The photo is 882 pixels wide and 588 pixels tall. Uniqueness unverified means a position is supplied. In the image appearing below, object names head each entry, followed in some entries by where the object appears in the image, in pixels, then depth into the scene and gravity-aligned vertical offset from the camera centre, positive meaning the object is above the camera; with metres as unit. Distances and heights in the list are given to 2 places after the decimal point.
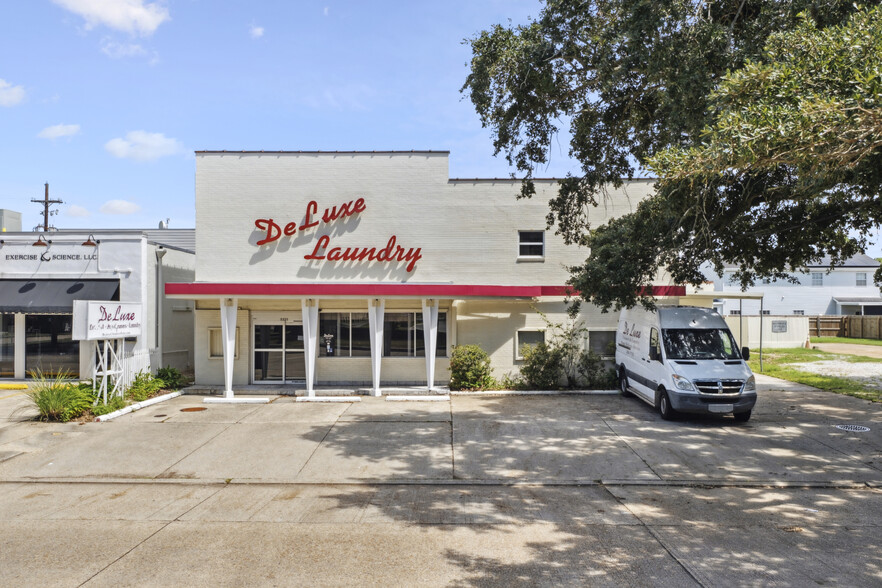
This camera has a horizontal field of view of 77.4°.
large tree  7.09 +3.19
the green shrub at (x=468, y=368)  16.78 -1.81
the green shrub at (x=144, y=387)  15.38 -2.23
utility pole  42.81 +7.91
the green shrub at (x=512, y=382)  17.11 -2.30
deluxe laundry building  17.45 +1.68
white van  12.26 -1.32
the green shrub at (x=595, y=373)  17.02 -2.00
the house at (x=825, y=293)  46.75 +1.32
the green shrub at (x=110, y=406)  13.48 -2.42
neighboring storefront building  17.34 +0.74
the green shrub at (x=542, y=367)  16.91 -1.79
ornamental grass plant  12.91 -2.17
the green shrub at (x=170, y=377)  17.00 -2.11
